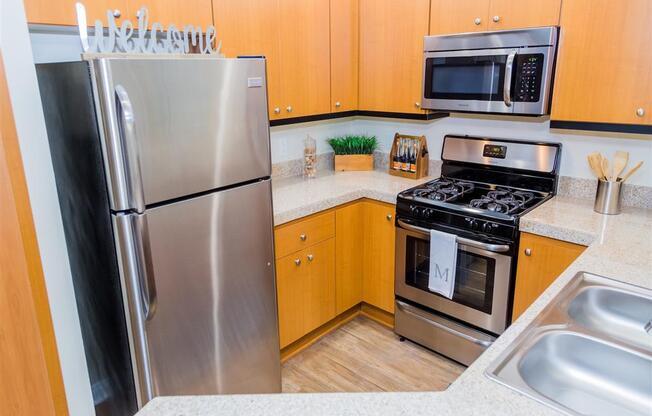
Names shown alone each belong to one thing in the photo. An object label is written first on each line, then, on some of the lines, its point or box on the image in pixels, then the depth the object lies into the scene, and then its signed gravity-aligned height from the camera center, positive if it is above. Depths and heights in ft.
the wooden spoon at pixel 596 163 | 7.29 -1.25
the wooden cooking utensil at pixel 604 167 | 7.27 -1.30
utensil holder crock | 7.12 -1.75
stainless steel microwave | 7.09 +0.20
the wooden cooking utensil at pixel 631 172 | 6.97 -1.33
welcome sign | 5.22 +0.65
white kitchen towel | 7.85 -2.99
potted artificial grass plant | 10.39 -1.48
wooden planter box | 10.37 -1.66
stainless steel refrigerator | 4.94 -1.45
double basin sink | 3.70 -2.29
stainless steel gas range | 7.48 -2.41
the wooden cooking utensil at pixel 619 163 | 6.95 -1.19
